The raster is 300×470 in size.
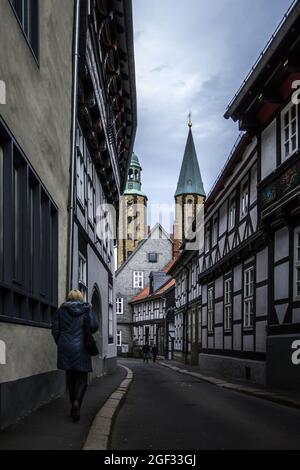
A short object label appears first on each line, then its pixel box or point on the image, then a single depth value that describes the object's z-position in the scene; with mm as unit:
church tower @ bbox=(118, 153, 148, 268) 105606
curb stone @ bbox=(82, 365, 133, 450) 6054
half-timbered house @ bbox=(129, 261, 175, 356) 60844
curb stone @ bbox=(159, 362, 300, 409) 11824
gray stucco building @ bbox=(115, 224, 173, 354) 80875
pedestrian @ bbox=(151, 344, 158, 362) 49862
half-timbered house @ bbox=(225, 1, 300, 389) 14836
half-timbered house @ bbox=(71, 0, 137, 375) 14798
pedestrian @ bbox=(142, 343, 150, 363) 48500
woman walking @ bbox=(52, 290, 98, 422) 7602
